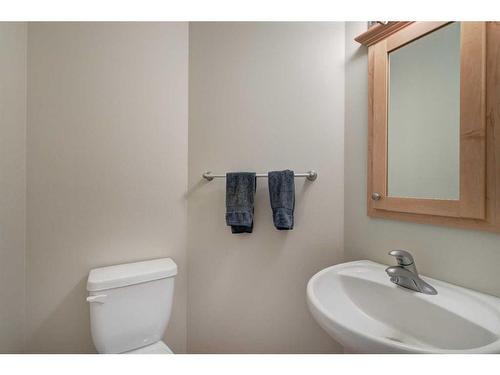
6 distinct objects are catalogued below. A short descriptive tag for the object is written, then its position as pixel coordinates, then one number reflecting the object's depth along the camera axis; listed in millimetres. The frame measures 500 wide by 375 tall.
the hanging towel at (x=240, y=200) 1146
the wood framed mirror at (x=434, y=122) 753
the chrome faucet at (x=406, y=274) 814
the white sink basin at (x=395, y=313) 626
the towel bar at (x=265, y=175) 1192
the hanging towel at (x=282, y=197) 1117
